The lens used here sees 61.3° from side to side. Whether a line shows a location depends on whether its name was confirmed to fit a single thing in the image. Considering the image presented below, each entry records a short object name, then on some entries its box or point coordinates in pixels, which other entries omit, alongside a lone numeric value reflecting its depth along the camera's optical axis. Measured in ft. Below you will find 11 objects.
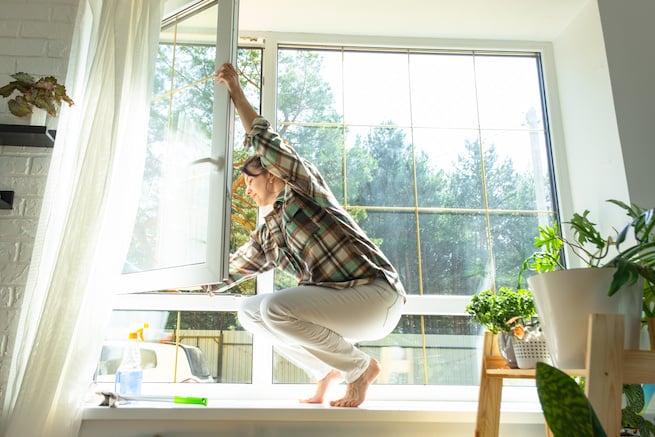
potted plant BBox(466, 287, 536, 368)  5.91
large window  7.04
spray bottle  6.34
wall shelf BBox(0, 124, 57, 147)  6.26
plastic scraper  5.72
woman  5.65
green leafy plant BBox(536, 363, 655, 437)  1.71
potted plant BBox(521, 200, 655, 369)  3.92
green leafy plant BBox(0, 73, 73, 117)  6.23
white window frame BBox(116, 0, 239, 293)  5.47
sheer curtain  5.15
